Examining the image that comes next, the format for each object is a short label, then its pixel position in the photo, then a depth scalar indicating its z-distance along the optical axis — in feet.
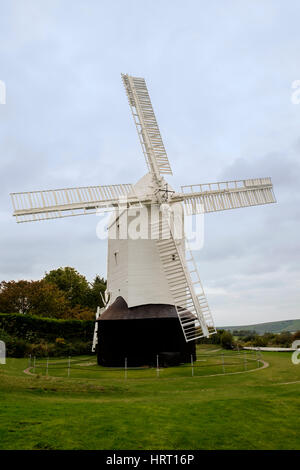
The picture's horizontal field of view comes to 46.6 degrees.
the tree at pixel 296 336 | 97.64
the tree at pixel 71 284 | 159.80
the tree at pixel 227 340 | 99.91
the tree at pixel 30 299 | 127.24
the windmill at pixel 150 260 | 60.85
